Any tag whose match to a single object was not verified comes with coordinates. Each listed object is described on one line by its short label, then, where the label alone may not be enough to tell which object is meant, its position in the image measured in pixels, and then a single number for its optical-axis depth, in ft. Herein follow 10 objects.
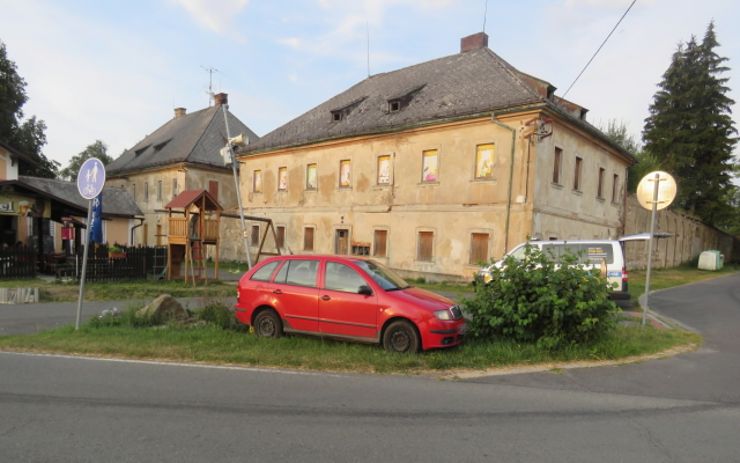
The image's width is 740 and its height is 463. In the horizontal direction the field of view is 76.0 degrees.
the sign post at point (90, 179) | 28.09
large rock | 30.86
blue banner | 60.80
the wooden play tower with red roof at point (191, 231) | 54.65
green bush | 23.79
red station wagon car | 23.31
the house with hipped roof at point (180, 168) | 118.52
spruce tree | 125.18
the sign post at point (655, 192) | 31.40
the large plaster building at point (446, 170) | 63.16
